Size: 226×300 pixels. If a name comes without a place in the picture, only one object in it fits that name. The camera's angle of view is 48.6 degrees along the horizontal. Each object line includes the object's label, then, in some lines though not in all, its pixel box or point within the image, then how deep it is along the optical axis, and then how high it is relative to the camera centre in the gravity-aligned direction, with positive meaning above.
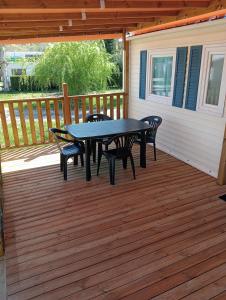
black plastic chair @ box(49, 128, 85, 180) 3.66 -1.25
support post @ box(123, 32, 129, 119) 5.62 -0.28
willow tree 9.51 -0.13
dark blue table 3.53 -0.96
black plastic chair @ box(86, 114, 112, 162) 4.74 -0.99
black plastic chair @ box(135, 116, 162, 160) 4.18 -1.09
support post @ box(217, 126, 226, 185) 3.43 -1.43
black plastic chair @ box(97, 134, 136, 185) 3.54 -1.23
